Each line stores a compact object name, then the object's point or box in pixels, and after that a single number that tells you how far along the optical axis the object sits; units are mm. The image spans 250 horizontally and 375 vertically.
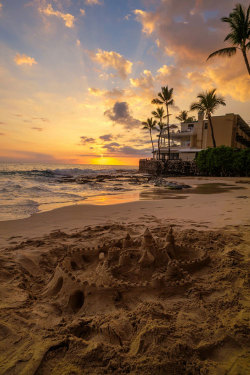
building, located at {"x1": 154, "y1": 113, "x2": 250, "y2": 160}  34875
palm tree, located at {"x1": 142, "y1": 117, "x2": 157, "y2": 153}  50366
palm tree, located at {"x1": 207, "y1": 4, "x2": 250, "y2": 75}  17656
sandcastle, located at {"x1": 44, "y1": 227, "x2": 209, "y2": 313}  2047
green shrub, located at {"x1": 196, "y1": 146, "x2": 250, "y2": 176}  23453
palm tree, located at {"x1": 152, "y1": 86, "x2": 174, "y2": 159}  35906
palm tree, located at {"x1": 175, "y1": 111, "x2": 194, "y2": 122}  54206
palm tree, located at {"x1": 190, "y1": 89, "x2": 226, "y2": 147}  29141
